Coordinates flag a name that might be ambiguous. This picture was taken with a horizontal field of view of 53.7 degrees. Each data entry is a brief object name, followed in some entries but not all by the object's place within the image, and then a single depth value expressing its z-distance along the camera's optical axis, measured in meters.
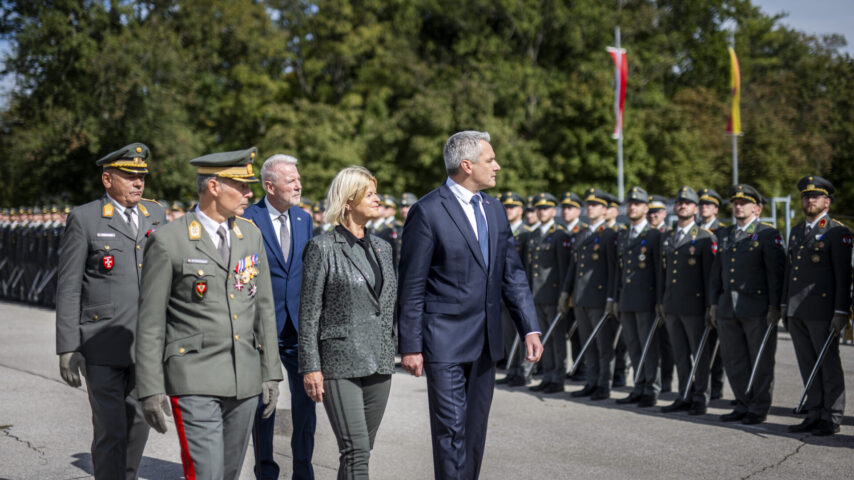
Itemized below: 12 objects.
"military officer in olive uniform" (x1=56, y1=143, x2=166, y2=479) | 4.66
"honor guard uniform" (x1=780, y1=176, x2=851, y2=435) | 7.38
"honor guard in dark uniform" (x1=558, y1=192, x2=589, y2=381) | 10.27
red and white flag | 26.28
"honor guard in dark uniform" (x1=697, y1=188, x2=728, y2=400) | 8.80
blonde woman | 4.25
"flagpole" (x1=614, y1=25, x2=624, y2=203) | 27.88
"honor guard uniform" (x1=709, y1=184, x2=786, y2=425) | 7.96
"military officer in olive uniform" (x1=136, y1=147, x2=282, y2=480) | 3.73
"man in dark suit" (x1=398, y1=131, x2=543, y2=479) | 4.58
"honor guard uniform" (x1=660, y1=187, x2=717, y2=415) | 8.70
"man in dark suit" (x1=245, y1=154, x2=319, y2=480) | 5.28
